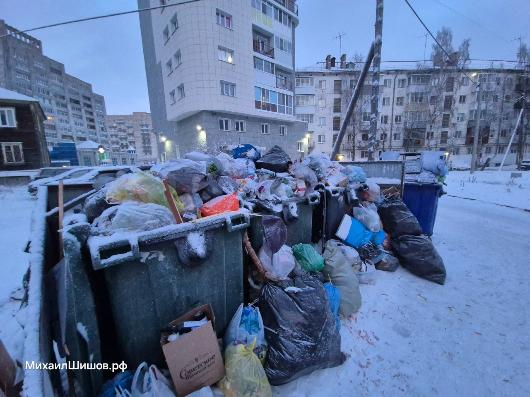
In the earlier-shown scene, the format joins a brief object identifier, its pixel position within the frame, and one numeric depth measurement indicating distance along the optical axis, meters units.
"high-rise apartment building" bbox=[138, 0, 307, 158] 13.46
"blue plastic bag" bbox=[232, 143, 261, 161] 3.67
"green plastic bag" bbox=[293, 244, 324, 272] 2.32
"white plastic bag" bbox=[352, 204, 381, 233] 3.06
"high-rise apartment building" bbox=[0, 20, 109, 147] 43.03
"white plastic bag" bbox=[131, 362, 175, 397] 1.30
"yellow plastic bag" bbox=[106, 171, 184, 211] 1.80
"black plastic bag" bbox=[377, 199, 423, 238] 3.21
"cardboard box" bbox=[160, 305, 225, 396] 1.42
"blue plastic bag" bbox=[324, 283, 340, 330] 2.14
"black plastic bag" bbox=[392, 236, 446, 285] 2.90
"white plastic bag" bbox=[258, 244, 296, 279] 1.98
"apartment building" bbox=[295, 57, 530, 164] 26.56
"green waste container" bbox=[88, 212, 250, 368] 1.34
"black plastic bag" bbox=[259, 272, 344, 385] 1.65
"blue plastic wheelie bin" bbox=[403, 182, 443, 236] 3.94
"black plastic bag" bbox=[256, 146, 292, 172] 3.31
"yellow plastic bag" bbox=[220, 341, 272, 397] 1.46
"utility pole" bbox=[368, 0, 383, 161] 6.12
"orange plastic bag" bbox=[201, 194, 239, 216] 1.99
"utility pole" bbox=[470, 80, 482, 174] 14.13
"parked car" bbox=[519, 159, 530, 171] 20.32
